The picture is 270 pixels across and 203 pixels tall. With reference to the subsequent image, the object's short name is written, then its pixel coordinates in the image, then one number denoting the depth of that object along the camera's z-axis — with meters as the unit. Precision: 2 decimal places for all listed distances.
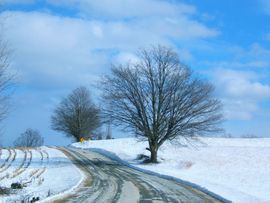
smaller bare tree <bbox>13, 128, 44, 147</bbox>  136.00
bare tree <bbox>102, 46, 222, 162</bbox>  44.00
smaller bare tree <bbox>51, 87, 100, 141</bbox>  95.94
